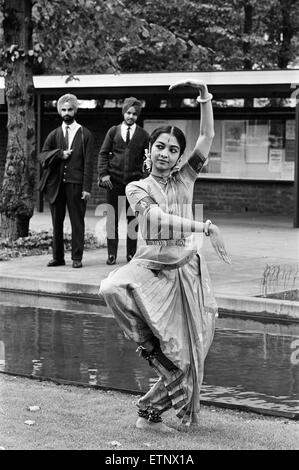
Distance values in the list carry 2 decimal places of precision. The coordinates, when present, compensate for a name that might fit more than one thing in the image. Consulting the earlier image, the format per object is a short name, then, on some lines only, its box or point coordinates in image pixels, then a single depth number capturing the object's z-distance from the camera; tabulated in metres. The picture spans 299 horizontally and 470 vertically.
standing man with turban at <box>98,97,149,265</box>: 13.46
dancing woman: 5.81
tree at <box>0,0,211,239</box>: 16.31
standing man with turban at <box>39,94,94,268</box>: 13.45
